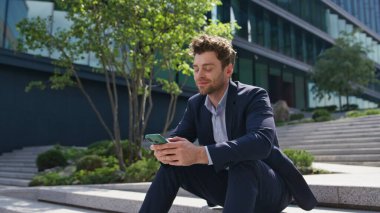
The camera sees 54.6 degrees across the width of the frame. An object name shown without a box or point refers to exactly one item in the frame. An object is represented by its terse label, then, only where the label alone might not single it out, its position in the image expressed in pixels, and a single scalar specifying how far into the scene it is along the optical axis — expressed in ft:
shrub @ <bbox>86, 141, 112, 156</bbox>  40.22
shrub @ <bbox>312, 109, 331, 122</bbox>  67.26
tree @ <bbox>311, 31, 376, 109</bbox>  90.99
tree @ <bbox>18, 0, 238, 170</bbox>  28.81
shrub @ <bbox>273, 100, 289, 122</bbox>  74.54
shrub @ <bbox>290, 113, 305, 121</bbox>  76.64
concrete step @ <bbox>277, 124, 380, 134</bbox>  41.96
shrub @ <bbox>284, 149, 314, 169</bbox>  22.91
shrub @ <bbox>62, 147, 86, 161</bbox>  41.17
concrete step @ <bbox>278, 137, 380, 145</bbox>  35.04
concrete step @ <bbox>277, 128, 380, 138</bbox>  38.67
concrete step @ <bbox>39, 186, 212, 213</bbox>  12.11
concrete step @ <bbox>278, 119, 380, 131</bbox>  45.00
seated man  7.31
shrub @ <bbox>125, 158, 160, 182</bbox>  24.91
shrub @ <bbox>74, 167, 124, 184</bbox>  26.27
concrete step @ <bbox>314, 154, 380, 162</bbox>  28.37
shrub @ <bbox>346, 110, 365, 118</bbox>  59.94
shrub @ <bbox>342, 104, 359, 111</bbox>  103.98
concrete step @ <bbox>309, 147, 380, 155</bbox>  30.17
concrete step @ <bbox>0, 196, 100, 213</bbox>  15.16
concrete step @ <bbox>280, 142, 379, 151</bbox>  32.80
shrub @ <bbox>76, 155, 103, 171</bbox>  31.83
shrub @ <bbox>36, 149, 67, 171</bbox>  37.70
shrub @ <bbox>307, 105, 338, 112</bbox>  102.80
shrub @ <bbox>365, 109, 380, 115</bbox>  57.88
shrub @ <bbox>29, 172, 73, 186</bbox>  28.18
